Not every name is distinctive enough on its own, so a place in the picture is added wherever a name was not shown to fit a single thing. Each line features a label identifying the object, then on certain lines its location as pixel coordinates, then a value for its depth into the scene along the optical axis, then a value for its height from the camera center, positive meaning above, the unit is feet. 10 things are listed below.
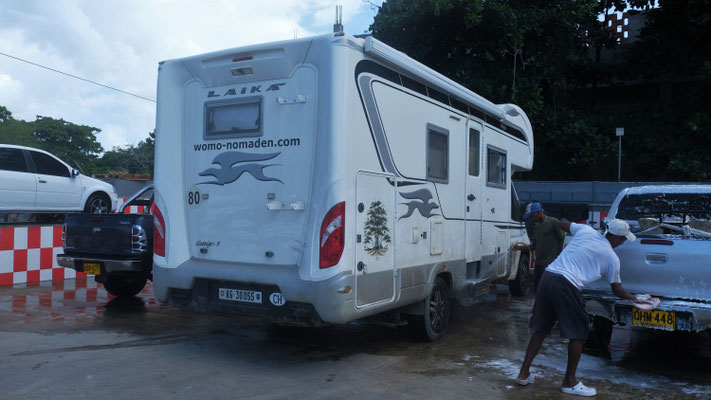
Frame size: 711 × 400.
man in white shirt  15.85 -2.01
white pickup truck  17.40 -1.87
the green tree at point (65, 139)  184.14 +20.58
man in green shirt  26.18 -1.10
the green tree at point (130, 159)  165.11 +13.68
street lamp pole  55.01 +7.60
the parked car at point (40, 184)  36.68 +1.35
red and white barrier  31.53 -2.67
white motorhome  17.15 +0.82
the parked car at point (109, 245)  25.29 -1.65
